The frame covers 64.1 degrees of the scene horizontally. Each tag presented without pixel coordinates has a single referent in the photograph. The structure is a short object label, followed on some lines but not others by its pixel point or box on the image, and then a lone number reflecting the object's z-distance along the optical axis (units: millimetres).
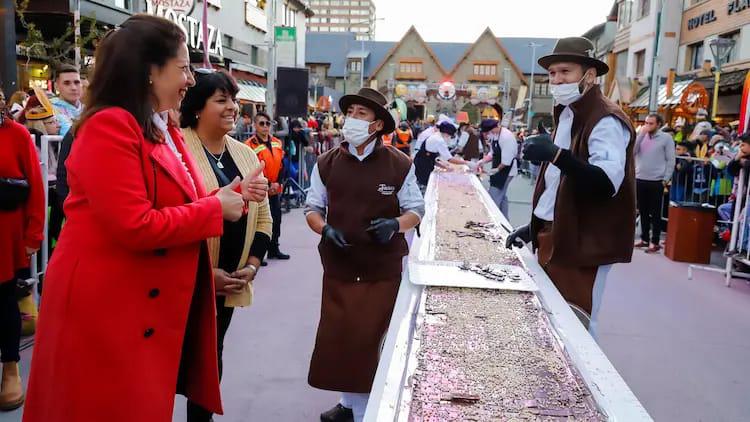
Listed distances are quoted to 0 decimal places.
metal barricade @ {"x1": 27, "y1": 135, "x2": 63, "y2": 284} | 4738
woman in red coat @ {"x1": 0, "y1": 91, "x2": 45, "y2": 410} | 3420
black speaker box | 12305
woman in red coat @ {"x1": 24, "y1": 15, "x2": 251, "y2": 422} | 1809
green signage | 14492
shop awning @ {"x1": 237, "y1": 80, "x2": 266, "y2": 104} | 30719
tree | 10016
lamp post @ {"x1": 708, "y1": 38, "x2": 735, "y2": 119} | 14602
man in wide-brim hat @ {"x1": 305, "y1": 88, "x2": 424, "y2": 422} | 3322
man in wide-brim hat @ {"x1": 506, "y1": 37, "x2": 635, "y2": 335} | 2928
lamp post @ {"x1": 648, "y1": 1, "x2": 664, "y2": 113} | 13906
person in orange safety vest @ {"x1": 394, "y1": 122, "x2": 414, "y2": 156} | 16375
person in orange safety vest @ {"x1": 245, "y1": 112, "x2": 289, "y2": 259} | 7055
